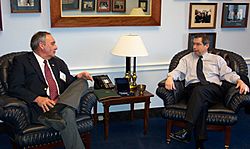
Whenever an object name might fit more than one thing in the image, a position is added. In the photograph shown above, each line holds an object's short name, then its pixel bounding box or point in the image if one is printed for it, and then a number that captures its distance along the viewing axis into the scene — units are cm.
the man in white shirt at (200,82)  314
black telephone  359
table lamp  346
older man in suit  272
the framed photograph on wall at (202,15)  414
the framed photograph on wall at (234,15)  429
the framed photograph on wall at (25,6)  344
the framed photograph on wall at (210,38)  421
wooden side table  334
